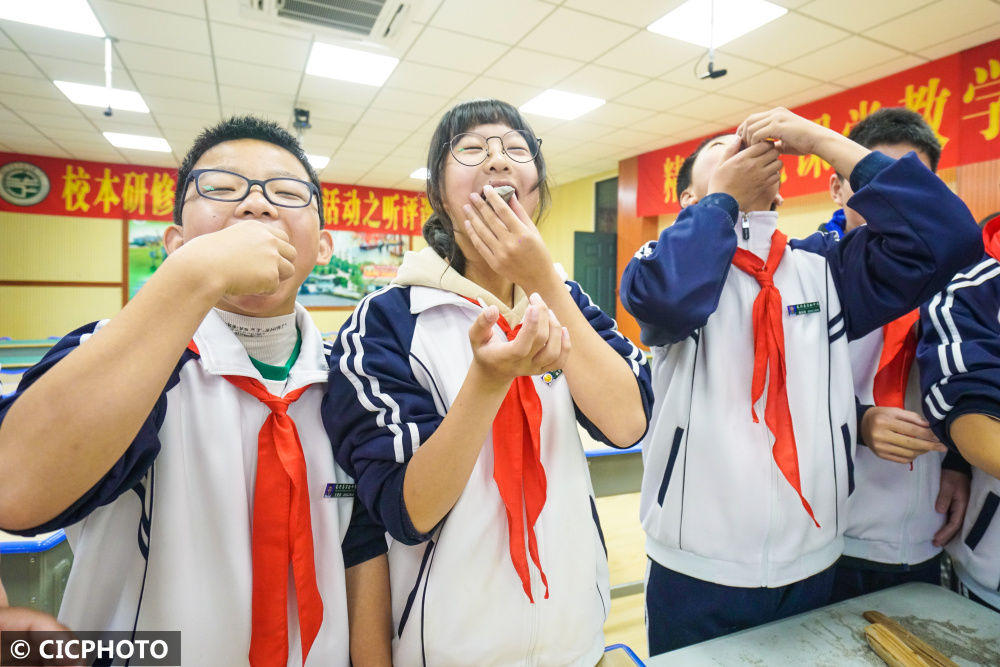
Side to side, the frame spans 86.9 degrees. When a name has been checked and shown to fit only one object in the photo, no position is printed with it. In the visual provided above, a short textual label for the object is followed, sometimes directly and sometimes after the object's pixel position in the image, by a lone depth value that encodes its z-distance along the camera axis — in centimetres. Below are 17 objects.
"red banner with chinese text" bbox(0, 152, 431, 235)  721
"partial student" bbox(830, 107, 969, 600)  112
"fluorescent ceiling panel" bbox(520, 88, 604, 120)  487
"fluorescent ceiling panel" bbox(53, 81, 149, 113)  475
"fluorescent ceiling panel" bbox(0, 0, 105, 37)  339
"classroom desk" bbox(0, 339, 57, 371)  518
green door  742
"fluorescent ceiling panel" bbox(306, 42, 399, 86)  405
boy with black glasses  57
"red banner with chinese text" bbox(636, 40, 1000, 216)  362
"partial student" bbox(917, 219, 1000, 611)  94
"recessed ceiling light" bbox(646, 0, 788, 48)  329
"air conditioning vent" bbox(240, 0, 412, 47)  299
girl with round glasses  73
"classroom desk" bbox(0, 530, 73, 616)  127
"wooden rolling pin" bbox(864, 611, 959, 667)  83
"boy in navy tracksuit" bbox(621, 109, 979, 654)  100
